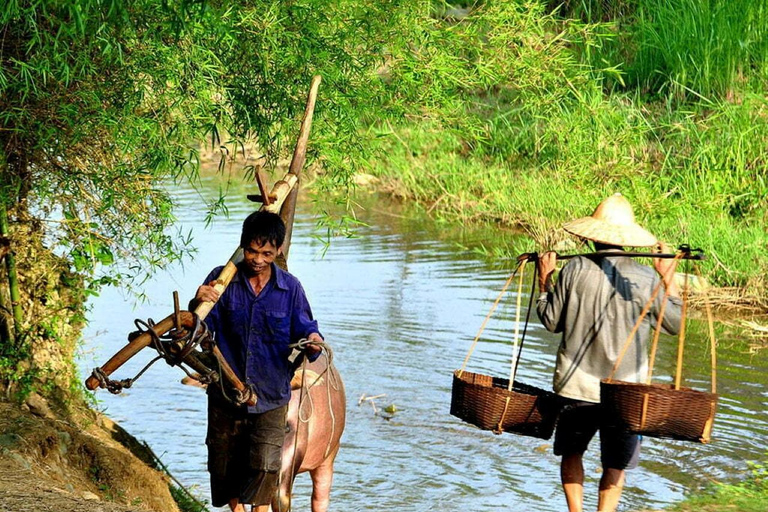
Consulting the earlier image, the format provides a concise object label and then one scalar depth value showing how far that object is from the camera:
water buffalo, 11.45
